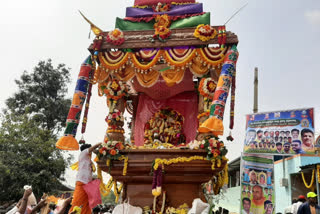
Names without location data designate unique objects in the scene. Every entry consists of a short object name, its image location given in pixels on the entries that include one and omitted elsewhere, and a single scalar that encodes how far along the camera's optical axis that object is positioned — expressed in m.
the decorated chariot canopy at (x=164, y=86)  6.00
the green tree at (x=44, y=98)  19.47
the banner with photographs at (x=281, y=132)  10.43
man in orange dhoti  5.71
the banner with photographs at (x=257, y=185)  10.60
